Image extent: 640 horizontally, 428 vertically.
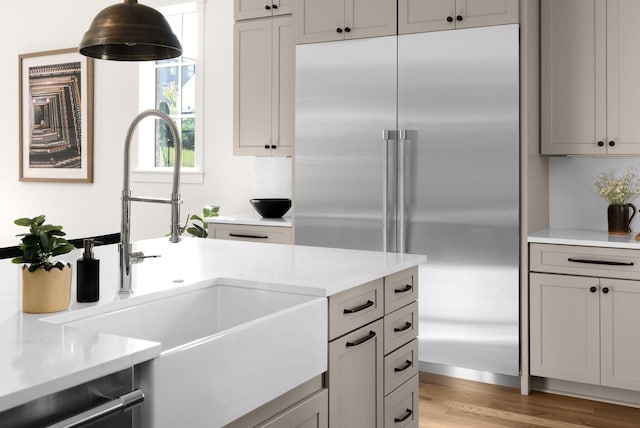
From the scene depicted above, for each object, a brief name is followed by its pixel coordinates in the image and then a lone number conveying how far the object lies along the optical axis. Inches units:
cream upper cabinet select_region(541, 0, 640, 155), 139.4
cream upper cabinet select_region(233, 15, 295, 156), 174.9
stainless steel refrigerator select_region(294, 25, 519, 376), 142.3
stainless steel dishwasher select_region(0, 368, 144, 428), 42.9
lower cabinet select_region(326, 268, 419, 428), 80.4
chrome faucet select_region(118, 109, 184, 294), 73.5
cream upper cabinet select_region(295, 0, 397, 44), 153.9
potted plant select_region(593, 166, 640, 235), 145.6
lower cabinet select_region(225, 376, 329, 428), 64.9
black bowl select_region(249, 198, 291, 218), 181.8
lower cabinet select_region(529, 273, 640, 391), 133.1
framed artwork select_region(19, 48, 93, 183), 243.8
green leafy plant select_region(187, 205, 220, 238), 200.7
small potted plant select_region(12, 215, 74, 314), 61.6
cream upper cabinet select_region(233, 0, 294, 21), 174.6
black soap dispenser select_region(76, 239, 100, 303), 68.2
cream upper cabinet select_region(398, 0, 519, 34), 139.9
